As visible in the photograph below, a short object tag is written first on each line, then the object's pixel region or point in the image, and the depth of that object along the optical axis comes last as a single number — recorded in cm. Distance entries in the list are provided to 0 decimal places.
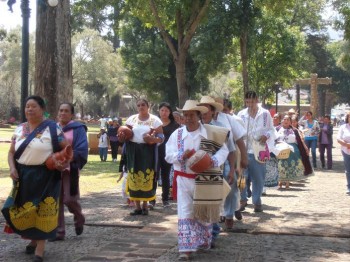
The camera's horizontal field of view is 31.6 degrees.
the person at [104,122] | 2972
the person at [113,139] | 2328
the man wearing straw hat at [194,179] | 654
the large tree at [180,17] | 1758
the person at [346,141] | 1279
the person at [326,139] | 2056
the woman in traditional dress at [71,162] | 740
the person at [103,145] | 2328
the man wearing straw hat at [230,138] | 733
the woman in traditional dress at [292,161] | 1429
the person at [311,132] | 1992
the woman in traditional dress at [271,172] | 1222
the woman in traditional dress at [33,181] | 642
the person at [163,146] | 1102
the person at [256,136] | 1011
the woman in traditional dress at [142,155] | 972
